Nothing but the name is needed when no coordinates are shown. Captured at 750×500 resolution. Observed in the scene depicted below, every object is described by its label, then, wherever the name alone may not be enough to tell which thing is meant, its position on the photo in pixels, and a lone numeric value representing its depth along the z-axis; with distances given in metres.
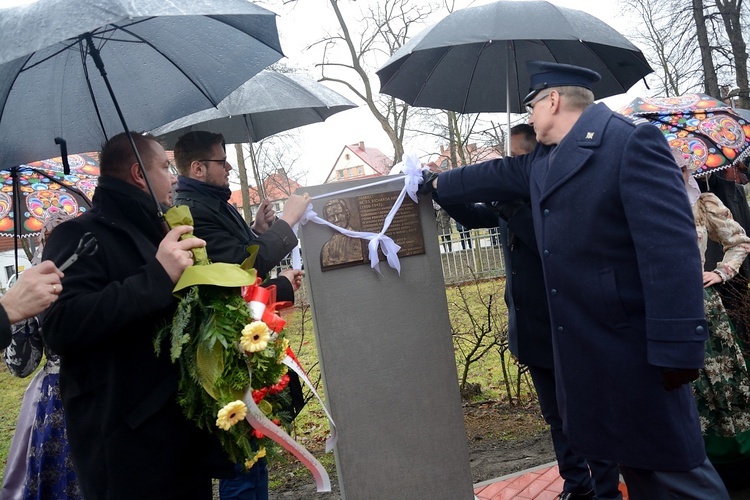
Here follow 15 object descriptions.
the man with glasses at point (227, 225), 2.81
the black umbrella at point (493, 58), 2.90
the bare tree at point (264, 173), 15.59
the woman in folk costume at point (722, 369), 3.65
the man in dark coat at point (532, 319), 3.15
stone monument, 3.16
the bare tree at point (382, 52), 14.55
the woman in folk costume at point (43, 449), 3.41
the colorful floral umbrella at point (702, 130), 3.84
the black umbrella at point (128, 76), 2.35
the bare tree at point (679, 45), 15.71
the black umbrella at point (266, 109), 3.54
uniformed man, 2.22
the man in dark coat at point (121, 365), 2.03
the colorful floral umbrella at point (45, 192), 3.30
